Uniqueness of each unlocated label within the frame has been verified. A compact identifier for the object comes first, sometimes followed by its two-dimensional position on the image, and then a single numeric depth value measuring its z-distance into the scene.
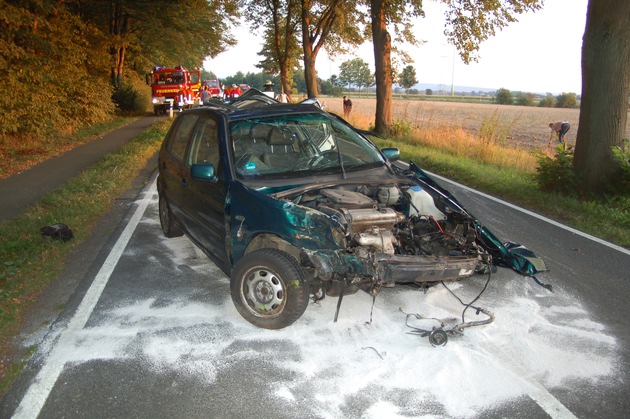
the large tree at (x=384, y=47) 18.73
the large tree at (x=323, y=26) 27.44
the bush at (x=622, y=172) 8.55
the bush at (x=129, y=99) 34.28
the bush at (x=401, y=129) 18.87
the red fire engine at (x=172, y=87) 33.72
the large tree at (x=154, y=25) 28.33
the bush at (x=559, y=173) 9.28
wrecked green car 3.99
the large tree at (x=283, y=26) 36.62
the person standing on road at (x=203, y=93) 32.22
